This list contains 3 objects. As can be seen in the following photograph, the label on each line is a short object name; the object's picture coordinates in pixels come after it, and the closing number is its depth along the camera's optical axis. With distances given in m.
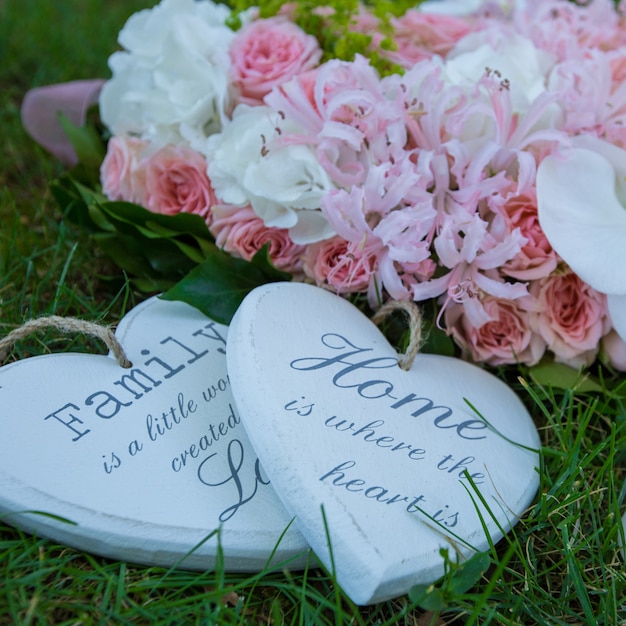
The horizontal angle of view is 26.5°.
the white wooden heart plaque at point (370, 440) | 0.50
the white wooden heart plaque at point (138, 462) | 0.50
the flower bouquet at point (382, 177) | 0.57
